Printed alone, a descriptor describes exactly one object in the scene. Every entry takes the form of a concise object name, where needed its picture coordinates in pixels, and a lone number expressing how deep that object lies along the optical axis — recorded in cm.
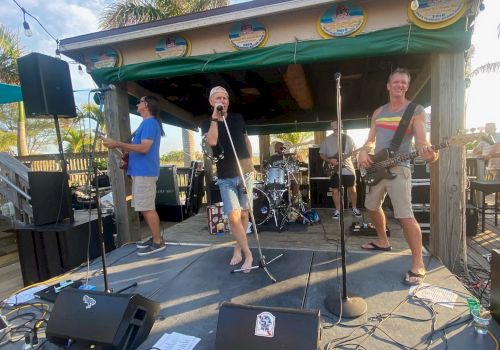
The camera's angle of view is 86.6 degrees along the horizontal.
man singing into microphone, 267
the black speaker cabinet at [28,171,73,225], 342
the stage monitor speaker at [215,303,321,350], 135
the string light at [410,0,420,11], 259
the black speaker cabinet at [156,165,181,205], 621
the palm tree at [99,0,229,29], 1070
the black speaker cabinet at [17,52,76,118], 321
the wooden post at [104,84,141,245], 385
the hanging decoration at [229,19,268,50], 311
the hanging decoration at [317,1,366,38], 281
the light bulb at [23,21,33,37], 360
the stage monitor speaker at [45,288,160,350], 157
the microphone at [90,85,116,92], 216
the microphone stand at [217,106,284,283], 237
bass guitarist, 234
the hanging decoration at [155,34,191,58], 339
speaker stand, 349
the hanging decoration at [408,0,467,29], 256
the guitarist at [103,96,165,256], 323
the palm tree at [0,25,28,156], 1229
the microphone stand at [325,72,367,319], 188
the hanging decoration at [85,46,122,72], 362
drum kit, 462
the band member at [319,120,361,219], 484
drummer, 521
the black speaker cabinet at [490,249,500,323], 178
